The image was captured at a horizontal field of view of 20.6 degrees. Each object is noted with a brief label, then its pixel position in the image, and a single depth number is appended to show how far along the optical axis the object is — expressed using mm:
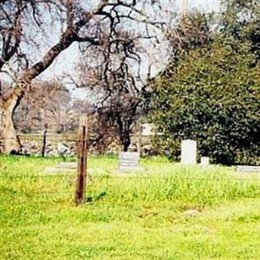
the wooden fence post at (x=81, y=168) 9070
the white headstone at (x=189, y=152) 17650
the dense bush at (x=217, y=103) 19219
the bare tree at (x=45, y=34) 19828
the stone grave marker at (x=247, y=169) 15133
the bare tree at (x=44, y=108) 20625
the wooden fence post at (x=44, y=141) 22797
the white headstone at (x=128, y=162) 14191
